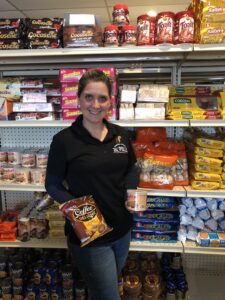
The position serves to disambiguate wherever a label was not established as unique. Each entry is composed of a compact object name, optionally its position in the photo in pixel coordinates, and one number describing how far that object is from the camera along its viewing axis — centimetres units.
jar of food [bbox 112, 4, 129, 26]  193
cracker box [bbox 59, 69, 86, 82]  192
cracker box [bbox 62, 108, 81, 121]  199
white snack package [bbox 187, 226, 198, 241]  215
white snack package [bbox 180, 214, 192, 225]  214
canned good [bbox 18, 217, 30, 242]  223
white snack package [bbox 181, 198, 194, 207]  217
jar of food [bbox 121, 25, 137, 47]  186
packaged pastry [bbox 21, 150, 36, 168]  219
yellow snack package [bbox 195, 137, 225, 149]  207
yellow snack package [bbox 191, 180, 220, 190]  205
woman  147
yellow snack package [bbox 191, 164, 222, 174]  207
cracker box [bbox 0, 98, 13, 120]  204
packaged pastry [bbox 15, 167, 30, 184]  215
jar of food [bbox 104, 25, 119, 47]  187
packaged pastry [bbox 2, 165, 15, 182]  217
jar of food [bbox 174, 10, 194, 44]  183
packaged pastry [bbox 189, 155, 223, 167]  205
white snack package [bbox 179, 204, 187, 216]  216
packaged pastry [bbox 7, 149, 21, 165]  221
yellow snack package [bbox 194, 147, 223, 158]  206
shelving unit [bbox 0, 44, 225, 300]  192
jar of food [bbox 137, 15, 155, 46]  187
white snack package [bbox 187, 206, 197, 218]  215
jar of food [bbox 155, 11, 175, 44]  184
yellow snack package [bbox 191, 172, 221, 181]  205
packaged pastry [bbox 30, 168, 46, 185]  213
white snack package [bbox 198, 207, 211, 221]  214
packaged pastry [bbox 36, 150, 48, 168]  218
